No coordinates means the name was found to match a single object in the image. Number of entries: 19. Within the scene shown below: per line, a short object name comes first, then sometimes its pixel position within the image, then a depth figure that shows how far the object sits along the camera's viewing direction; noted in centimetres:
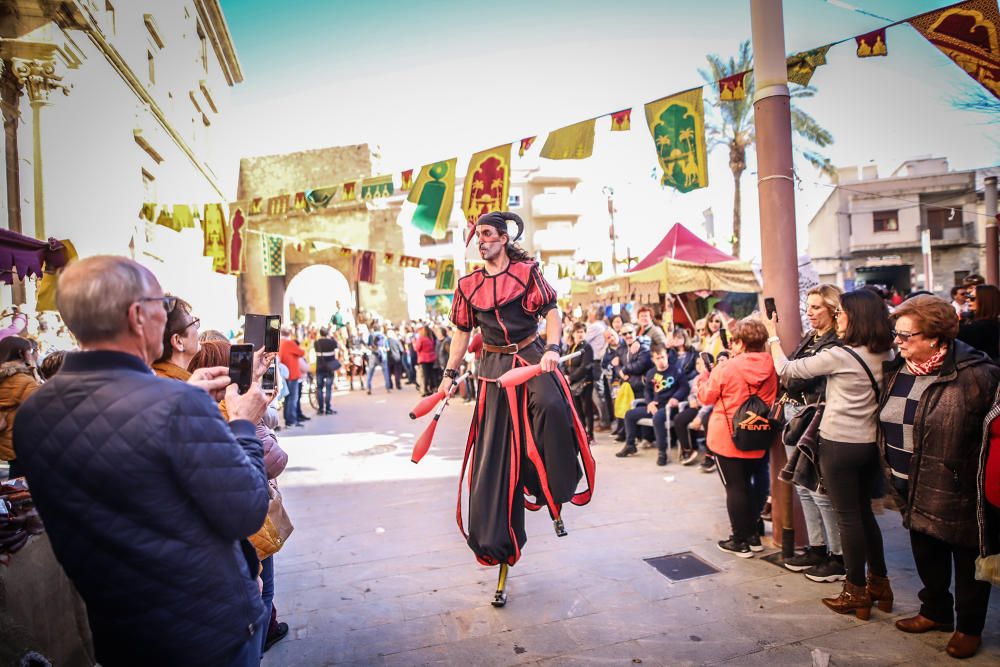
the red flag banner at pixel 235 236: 1154
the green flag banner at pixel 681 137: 598
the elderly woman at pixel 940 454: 271
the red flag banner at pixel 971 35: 410
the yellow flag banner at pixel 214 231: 1123
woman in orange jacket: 406
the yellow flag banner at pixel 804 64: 491
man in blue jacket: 141
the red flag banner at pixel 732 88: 580
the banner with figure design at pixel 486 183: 762
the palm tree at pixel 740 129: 1923
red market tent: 1130
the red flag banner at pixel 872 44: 487
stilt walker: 346
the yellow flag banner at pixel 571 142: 663
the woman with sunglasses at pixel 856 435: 319
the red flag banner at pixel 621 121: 648
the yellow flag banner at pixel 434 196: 819
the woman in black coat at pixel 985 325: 515
